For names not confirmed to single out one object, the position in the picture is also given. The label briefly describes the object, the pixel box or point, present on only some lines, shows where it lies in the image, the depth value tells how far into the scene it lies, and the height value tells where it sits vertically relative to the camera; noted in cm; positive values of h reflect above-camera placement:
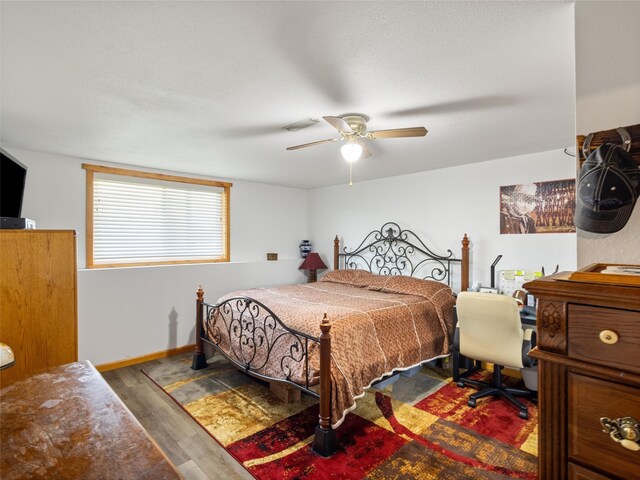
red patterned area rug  211 -139
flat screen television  239 +43
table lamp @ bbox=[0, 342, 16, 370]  115 -39
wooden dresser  78 -33
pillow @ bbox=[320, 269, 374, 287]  451 -46
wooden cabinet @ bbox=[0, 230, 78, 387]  175 -28
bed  242 -73
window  387 +33
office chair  262 -76
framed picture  331 +38
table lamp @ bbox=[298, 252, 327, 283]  547 -32
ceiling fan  226 +78
